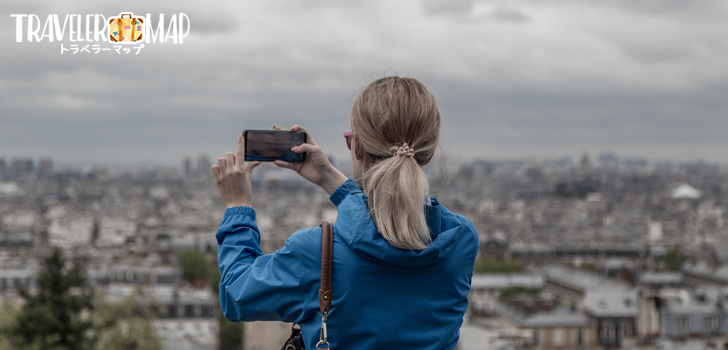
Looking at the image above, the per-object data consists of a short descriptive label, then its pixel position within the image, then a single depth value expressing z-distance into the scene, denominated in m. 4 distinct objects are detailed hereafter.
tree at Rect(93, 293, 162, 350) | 18.81
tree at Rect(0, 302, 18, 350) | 13.47
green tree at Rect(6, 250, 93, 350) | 12.91
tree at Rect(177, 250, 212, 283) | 44.01
